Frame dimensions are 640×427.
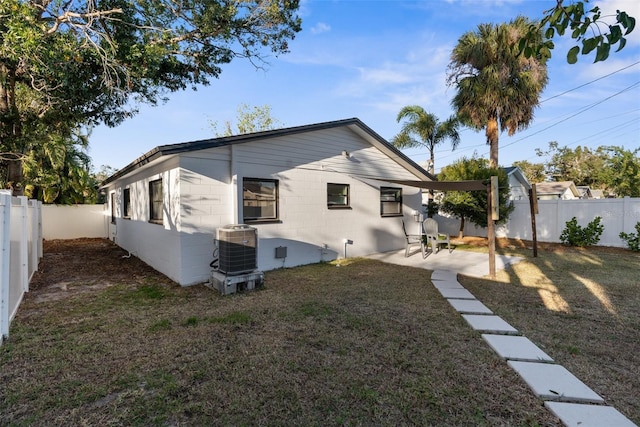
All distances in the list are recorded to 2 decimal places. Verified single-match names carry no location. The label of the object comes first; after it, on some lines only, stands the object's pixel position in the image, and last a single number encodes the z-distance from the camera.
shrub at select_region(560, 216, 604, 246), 10.19
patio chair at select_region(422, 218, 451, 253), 9.34
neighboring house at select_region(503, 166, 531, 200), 16.89
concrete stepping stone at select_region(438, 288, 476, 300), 5.07
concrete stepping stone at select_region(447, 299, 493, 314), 4.35
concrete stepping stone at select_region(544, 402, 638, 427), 2.09
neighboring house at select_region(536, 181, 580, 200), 21.47
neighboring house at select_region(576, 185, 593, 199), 25.25
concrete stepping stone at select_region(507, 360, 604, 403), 2.39
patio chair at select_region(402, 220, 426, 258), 8.91
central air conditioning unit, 5.44
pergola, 6.26
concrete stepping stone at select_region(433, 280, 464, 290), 5.63
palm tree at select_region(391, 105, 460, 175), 15.48
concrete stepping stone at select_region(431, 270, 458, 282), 6.30
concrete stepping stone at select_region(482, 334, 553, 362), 3.02
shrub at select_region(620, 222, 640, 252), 9.42
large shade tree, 5.93
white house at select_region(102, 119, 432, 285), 6.09
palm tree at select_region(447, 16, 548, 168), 12.65
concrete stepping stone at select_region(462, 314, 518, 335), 3.67
